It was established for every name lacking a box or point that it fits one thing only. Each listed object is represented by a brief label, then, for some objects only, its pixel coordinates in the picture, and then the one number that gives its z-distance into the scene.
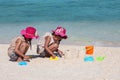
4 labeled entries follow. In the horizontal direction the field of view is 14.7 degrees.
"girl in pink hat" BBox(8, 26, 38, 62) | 7.94
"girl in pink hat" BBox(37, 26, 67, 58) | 8.34
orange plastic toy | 8.97
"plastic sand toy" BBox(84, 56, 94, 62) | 8.06
